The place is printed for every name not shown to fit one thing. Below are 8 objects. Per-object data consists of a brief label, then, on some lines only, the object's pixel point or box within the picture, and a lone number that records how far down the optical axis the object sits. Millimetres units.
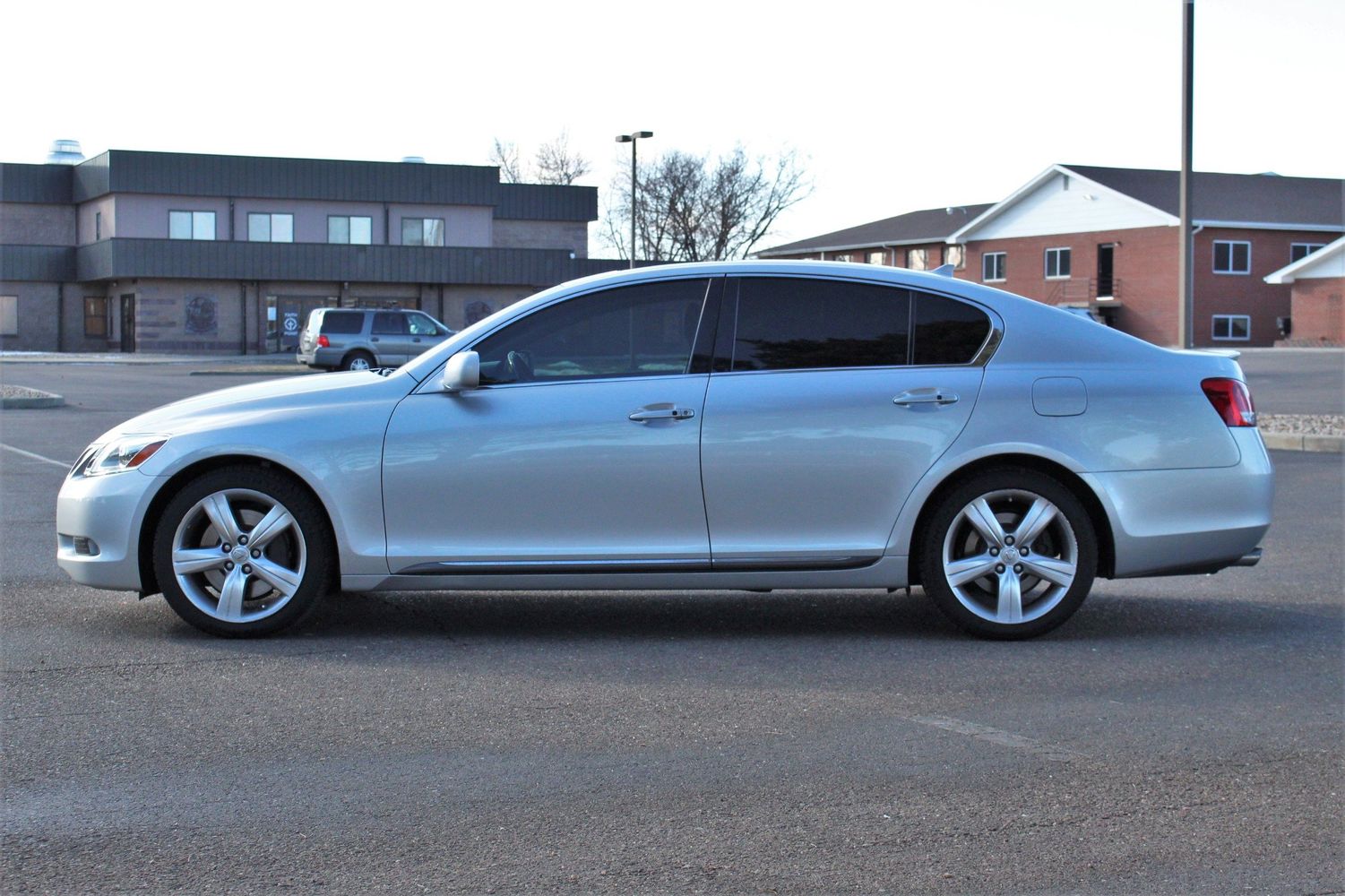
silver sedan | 6277
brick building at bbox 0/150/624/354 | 53844
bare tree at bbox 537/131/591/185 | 94125
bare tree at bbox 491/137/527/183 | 95688
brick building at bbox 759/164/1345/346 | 60781
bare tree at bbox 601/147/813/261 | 70688
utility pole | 17109
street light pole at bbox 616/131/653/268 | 36094
